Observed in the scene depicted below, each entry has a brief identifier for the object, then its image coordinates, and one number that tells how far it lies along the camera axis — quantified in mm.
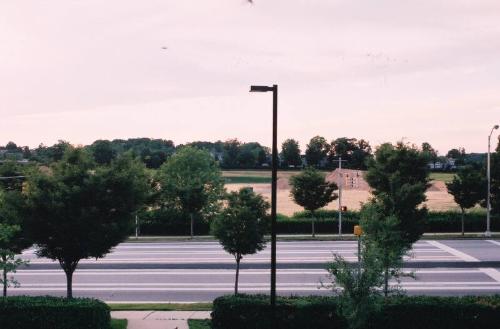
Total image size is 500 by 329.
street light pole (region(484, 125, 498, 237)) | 37469
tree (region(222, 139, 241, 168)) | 138500
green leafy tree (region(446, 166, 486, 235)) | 38281
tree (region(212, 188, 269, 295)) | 20281
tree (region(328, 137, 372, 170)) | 132000
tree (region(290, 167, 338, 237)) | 37875
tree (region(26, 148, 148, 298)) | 16953
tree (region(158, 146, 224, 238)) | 39812
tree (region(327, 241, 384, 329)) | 13586
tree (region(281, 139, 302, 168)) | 137000
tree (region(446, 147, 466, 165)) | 190525
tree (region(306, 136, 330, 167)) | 137000
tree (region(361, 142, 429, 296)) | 17922
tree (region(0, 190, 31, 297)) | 17328
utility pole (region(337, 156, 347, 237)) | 37719
